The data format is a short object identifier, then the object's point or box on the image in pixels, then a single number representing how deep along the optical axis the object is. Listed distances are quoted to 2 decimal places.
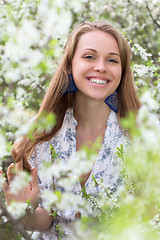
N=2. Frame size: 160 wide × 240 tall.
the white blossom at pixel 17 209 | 1.27
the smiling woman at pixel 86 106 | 1.81
